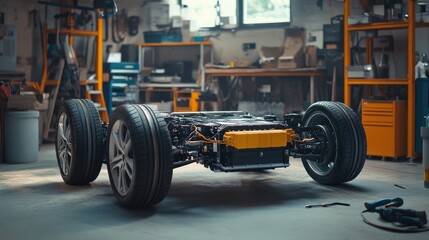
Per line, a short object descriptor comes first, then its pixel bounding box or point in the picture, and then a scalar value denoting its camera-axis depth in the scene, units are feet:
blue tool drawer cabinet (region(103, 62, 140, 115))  42.01
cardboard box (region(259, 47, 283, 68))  39.38
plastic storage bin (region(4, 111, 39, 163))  28.68
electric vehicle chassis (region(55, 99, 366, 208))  18.34
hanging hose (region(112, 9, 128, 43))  45.85
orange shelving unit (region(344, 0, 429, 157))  29.66
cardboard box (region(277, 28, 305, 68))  38.60
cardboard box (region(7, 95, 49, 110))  28.73
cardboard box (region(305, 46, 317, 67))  38.37
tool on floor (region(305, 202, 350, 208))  19.08
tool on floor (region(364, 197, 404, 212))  17.98
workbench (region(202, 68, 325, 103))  37.78
